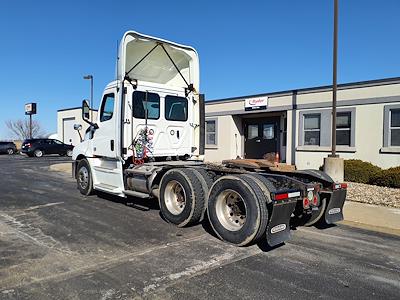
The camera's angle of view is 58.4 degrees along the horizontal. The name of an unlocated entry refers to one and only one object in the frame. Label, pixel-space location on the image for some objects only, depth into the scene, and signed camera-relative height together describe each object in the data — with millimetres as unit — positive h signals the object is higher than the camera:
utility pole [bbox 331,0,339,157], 12086 +2913
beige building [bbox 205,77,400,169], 13367 +961
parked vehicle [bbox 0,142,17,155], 36438 -594
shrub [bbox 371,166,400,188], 11470 -1026
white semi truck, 5184 -446
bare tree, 83250 +2889
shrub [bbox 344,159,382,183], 12586 -867
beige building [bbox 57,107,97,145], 34688 +2081
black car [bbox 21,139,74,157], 30453 -386
